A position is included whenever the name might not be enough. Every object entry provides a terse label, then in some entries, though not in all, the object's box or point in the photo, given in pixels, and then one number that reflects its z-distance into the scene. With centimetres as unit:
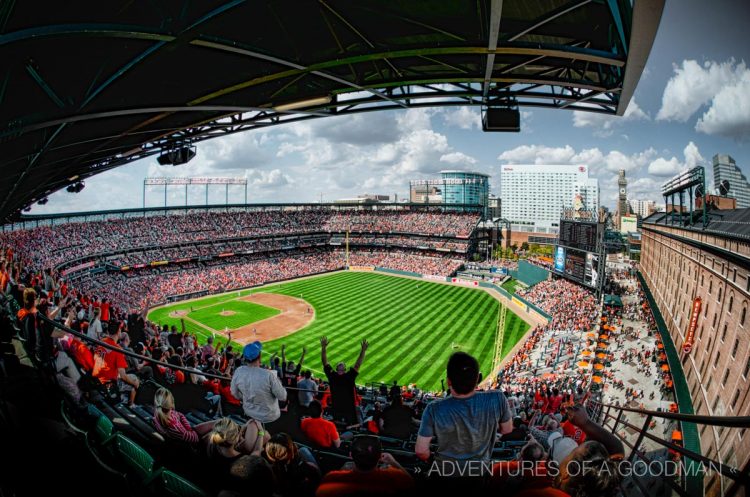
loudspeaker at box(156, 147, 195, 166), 1163
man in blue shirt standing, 262
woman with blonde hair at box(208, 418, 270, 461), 301
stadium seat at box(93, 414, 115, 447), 330
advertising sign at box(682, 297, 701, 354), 1922
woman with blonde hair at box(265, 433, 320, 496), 289
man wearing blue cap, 393
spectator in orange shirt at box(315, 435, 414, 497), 233
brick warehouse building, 1232
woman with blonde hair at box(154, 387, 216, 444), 355
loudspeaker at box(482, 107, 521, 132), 693
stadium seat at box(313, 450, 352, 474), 393
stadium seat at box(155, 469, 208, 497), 261
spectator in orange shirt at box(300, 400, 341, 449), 449
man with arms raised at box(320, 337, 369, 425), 552
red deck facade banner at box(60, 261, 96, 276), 3610
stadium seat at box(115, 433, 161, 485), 293
